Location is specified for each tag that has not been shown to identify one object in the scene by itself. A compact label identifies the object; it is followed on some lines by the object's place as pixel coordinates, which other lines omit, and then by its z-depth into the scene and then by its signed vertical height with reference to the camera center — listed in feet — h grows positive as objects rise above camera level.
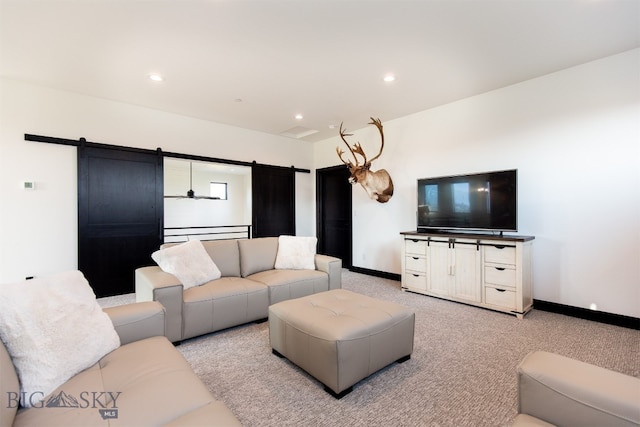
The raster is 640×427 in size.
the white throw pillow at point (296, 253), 11.68 -1.70
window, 20.85 +1.75
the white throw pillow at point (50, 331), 3.67 -1.69
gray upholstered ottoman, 5.77 -2.74
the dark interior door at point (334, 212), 19.01 +0.03
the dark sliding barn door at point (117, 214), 12.31 +0.01
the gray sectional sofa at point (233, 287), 8.01 -2.43
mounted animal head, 14.75 +1.74
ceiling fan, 18.51 +1.32
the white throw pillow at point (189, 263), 8.96 -1.63
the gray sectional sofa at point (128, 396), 3.21 -2.34
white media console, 10.18 -2.28
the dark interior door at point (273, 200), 17.70 +0.81
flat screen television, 10.85 +0.40
